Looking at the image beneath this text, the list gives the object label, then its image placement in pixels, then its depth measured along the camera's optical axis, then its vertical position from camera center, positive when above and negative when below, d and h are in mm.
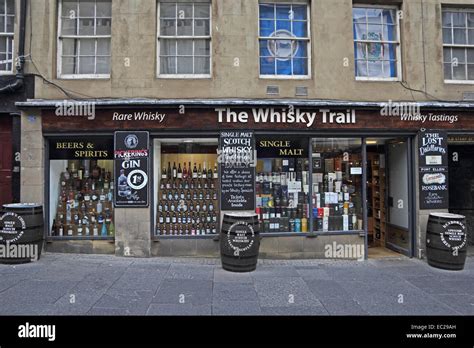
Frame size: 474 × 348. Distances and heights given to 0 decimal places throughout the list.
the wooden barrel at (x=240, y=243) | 7516 -1179
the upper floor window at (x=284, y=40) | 9156 +3753
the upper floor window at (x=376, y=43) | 9367 +3742
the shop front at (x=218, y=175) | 8664 +307
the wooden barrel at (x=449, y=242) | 7867 -1254
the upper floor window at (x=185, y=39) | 9094 +3762
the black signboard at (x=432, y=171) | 8977 +357
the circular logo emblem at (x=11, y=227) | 7734 -821
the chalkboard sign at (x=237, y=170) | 8656 +410
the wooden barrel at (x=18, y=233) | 7746 -954
